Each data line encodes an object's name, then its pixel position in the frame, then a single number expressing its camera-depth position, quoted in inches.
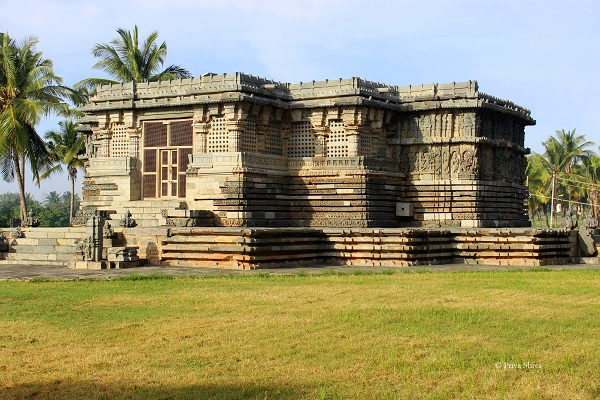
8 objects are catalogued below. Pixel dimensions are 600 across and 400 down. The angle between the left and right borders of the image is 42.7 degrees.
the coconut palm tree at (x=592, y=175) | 2733.5
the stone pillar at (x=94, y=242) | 823.7
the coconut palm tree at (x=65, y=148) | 1976.9
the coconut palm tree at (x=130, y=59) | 1716.3
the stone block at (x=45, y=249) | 916.6
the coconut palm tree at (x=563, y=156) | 2851.9
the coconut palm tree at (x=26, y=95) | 1517.0
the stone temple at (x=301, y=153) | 1037.8
